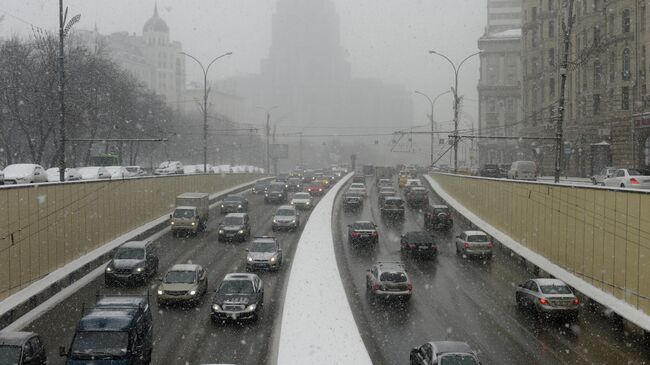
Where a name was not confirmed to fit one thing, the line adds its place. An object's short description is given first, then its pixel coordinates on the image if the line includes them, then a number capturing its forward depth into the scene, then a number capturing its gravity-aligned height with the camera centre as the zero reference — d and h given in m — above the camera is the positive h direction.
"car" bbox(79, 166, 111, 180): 61.53 -1.07
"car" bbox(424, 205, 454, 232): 47.31 -4.20
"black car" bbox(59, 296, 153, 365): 16.86 -4.64
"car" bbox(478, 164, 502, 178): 69.50 -1.06
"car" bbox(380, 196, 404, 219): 52.84 -3.87
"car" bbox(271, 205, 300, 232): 45.81 -4.14
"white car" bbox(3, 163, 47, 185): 45.75 -0.87
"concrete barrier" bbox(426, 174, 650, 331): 24.55 -3.61
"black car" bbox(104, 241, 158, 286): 29.33 -4.73
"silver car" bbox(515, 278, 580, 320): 24.28 -5.17
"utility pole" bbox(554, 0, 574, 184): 33.45 +2.96
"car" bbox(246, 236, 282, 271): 32.88 -4.77
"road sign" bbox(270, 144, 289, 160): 143.12 +2.21
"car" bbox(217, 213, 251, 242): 40.97 -4.25
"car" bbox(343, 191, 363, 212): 57.56 -3.64
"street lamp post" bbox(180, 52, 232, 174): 58.81 +2.45
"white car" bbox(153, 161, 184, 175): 78.94 -0.99
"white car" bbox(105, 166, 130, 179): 65.81 -1.03
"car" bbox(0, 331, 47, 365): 15.95 -4.67
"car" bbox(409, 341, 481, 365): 16.42 -4.90
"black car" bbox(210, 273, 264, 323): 23.50 -5.06
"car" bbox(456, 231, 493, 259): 36.91 -4.73
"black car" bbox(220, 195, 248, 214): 54.56 -3.75
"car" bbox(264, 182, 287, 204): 63.28 -3.21
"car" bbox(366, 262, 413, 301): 27.17 -5.10
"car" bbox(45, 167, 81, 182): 55.97 -1.19
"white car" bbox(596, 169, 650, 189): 37.31 -1.04
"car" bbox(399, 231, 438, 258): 37.06 -4.80
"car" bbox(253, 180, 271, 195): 73.31 -2.99
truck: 43.19 -3.65
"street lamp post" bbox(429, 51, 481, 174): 57.66 +6.79
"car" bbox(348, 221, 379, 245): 40.34 -4.47
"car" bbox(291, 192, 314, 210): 58.22 -3.64
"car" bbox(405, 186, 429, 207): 60.25 -3.32
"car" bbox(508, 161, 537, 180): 61.88 -0.86
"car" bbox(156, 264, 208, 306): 25.78 -4.97
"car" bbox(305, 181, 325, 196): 71.25 -3.05
